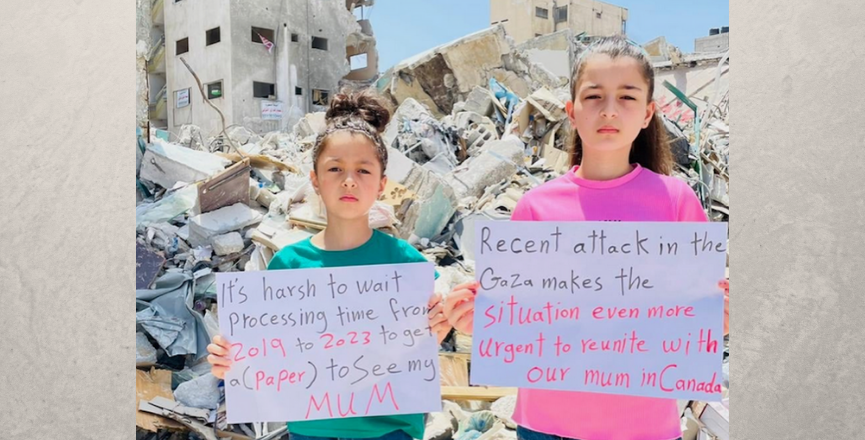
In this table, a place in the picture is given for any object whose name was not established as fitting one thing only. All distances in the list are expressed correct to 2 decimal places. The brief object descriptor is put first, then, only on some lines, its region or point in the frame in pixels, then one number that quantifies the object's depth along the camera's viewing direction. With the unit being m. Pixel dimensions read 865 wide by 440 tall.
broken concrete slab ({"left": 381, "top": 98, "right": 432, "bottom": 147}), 10.25
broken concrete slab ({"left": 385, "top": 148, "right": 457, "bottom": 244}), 6.68
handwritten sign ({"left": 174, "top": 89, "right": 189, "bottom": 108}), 23.59
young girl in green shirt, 1.75
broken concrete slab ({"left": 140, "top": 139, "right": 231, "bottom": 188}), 7.14
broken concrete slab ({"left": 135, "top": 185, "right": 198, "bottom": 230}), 6.30
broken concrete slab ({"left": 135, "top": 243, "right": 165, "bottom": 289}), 5.16
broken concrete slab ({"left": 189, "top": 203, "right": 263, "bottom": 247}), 5.86
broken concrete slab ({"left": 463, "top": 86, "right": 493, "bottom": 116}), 12.09
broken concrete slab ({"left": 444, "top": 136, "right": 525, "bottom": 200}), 7.97
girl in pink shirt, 1.63
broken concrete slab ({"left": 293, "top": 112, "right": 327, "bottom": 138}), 15.25
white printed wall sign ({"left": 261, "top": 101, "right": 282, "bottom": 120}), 22.91
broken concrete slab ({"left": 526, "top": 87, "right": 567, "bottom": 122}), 10.05
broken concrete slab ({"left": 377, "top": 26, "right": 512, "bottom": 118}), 16.11
